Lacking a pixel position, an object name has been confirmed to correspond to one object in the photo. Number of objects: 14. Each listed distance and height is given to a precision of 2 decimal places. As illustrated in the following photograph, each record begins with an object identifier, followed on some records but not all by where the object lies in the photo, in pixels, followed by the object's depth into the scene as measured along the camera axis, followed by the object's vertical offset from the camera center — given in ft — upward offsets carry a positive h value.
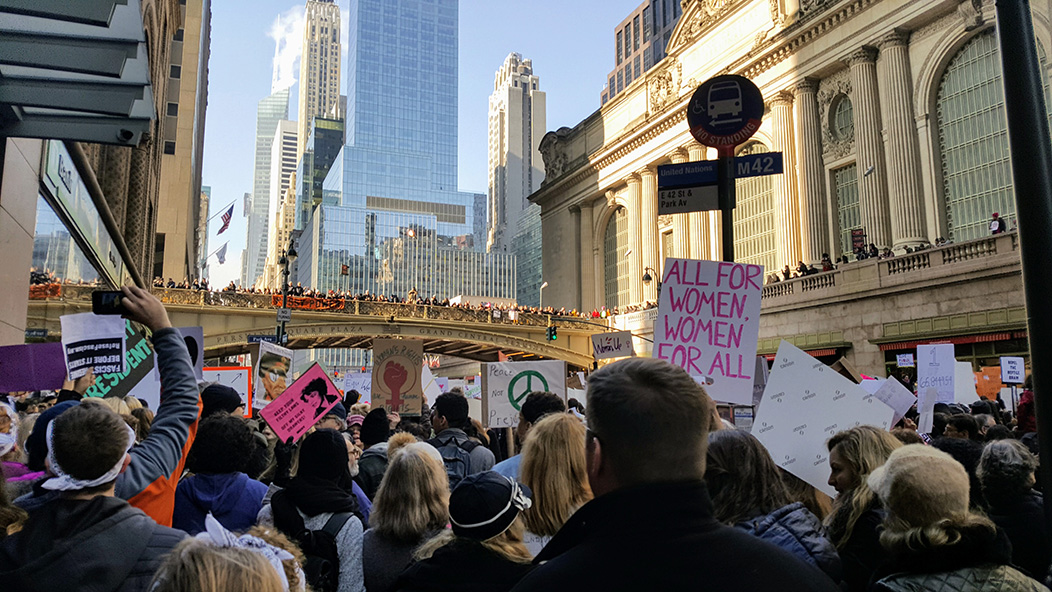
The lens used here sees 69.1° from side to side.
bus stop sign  24.09 +7.75
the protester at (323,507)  12.89 -2.58
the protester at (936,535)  9.43 -2.33
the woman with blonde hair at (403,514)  12.58 -2.60
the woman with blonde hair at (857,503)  12.17 -2.48
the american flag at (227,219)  140.26 +26.26
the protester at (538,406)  20.11 -1.27
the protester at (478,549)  9.86 -2.53
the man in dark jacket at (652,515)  5.41 -1.18
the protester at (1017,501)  14.49 -2.89
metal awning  17.33 +7.39
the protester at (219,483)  14.58 -2.37
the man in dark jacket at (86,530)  8.25 -1.90
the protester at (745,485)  11.02 -1.92
